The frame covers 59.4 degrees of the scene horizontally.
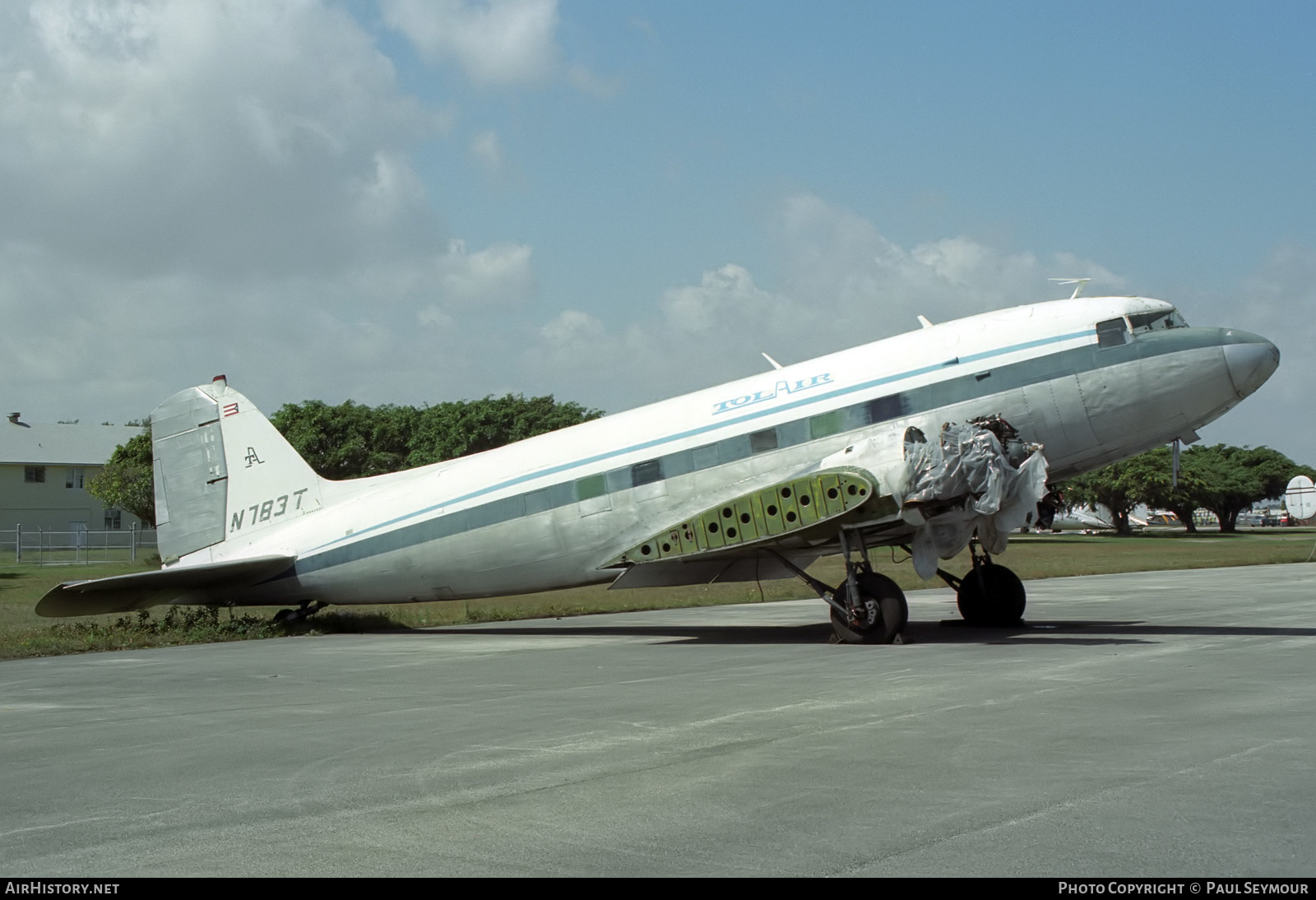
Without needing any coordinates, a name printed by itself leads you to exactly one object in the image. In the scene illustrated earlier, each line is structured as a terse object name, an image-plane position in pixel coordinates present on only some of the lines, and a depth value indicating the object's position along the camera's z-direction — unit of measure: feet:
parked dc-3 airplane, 56.85
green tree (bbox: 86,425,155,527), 234.79
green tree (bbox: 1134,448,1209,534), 331.98
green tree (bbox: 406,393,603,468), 238.27
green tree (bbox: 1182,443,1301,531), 377.50
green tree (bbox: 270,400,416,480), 235.81
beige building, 317.63
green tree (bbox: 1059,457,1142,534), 334.85
